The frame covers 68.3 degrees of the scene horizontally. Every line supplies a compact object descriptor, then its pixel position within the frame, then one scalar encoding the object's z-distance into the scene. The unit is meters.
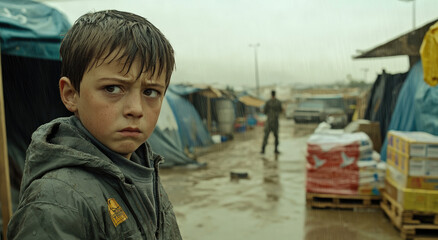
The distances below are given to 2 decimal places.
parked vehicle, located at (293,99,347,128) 14.18
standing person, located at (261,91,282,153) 8.45
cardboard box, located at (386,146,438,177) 3.64
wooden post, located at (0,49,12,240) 2.52
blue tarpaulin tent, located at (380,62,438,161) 4.82
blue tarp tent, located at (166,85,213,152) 9.16
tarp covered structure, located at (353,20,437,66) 5.26
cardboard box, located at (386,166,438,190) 3.66
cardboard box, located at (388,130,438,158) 3.62
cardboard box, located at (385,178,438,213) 3.66
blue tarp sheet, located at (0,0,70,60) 3.02
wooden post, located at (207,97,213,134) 11.45
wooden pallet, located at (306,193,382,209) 4.58
